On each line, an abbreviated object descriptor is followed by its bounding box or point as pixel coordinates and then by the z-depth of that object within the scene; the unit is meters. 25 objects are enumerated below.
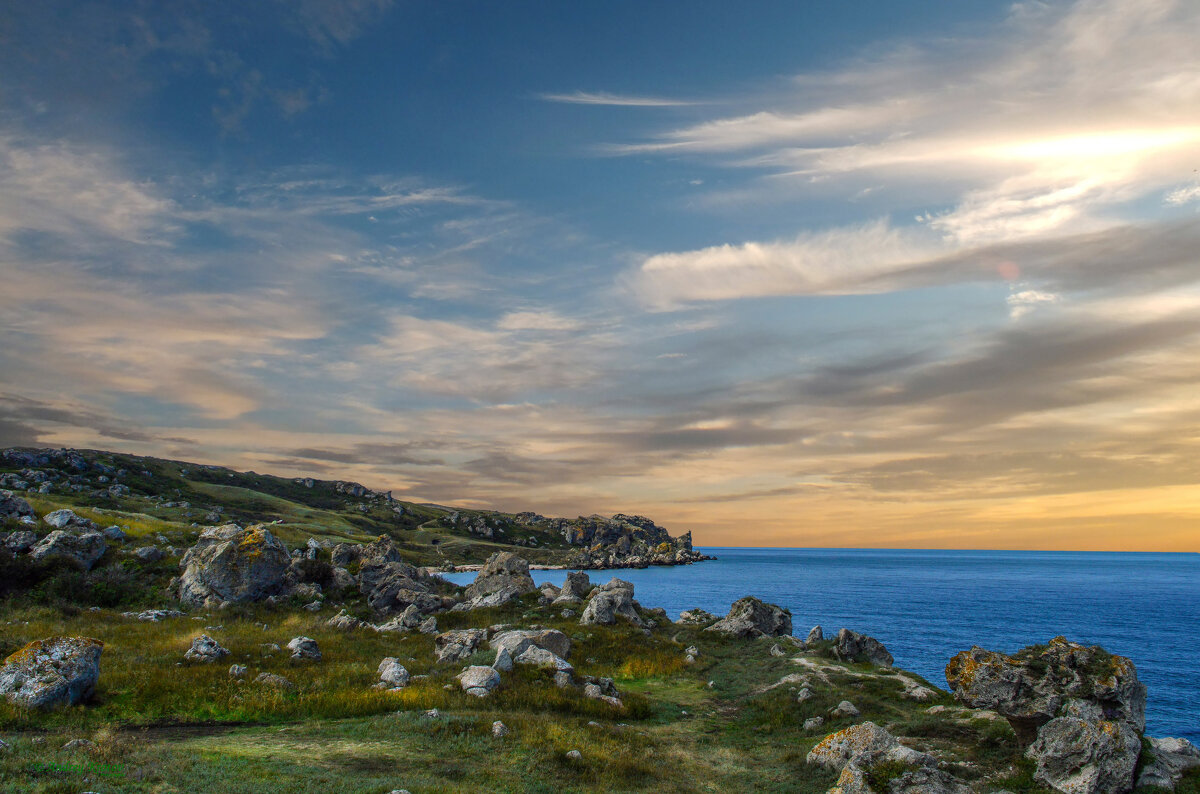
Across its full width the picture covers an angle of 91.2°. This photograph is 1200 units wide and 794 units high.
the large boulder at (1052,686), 20.75
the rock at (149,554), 56.31
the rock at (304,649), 31.75
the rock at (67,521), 57.97
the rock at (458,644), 35.62
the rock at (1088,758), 17.62
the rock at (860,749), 18.98
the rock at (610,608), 51.69
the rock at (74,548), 48.91
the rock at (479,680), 26.53
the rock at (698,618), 58.12
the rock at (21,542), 49.12
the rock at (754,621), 50.88
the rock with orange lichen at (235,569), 49.78
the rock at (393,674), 27.56
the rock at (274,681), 25.12
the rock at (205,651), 28.77
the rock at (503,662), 29.66
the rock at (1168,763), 18.15
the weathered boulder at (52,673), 20.11
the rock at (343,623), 44.28
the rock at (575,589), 62.09
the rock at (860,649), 40.03
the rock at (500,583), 60.01
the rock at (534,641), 33.59
